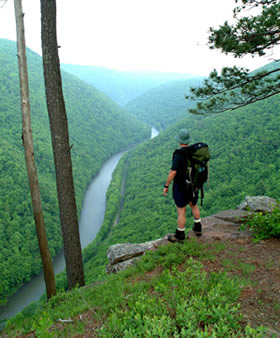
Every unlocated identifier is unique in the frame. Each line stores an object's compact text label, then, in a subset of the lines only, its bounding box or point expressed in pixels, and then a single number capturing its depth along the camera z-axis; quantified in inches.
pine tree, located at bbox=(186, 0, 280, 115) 183.8
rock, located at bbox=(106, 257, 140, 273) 203.9
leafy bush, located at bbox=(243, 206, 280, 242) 162.6
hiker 152.3
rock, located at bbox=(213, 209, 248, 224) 223.3
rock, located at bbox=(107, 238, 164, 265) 227.5
